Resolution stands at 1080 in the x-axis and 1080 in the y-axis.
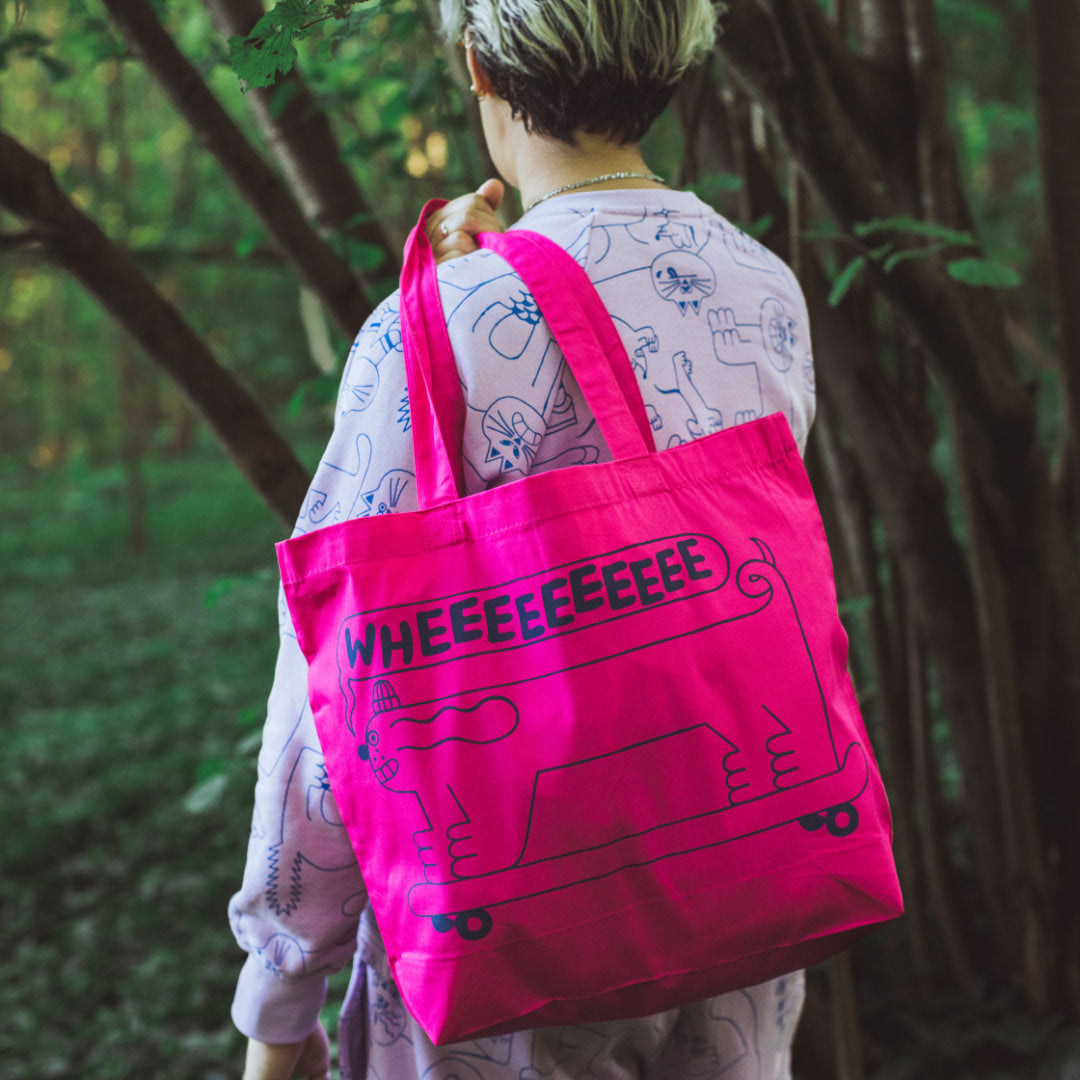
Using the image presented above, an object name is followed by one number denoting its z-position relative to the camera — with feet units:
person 2.91
